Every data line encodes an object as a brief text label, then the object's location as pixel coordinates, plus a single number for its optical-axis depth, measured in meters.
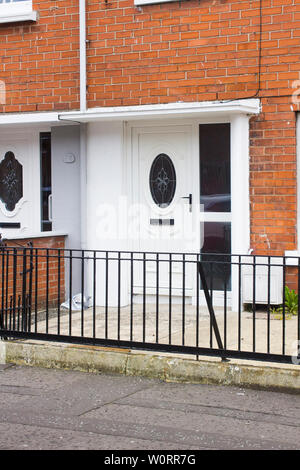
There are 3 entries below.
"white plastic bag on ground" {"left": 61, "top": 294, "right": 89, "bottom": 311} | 9.81
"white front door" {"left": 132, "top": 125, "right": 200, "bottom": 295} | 9.80
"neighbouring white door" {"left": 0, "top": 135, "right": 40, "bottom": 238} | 10.82
